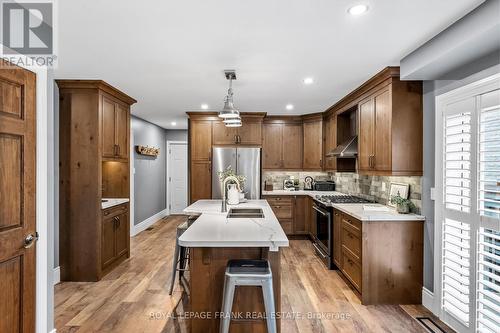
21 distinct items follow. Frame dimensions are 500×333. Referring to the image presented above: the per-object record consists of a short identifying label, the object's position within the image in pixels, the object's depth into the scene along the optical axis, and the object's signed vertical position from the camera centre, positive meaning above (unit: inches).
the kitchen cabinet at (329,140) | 199.2 +18.5
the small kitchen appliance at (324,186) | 225.3 -16.7
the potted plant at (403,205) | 121.0 -17.1
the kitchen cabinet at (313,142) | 222.2 +18.3
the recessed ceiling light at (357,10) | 72.2 +40.2
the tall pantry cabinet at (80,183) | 139.2 -9.1
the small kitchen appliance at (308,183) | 237.8 -15.3
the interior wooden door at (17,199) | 71.2 -9.2
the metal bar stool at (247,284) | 78.6 -33.9
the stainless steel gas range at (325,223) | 157.9 -34.5
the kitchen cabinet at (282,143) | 232.1 +17.8
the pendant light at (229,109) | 117.4 +23.4
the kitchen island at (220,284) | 87.4 -37.7
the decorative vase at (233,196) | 146.2 -16.1
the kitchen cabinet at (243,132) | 214.8 +24.8
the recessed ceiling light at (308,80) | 132.5 +40.4
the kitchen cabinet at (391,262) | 116.6 -40.0
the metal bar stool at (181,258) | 126.8 -44.8
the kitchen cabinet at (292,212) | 217.0 -36.0
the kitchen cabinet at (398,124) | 118.8 +17.3
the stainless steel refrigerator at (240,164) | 208.4 +0.5
